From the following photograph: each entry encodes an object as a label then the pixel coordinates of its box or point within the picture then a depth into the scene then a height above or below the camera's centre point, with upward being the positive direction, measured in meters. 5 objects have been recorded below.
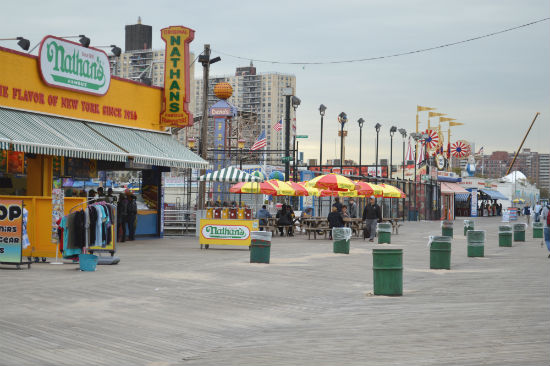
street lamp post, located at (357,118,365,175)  56.19 +5.22
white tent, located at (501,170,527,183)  129.88 +3.48
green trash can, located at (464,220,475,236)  36.16 -1.37
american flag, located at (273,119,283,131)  55.72 +5.16
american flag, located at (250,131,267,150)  55.53 +3.76
